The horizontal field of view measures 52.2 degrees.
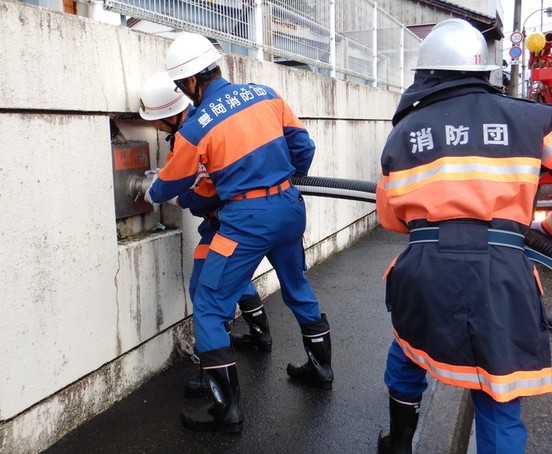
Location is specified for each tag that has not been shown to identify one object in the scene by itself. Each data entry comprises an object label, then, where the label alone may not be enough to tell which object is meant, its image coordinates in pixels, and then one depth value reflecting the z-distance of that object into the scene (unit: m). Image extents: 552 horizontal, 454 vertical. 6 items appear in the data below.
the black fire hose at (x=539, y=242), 2.21
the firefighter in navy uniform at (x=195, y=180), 3.18
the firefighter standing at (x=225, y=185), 2.87
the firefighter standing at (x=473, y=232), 1.99
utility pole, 19.11
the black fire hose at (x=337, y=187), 3.12
